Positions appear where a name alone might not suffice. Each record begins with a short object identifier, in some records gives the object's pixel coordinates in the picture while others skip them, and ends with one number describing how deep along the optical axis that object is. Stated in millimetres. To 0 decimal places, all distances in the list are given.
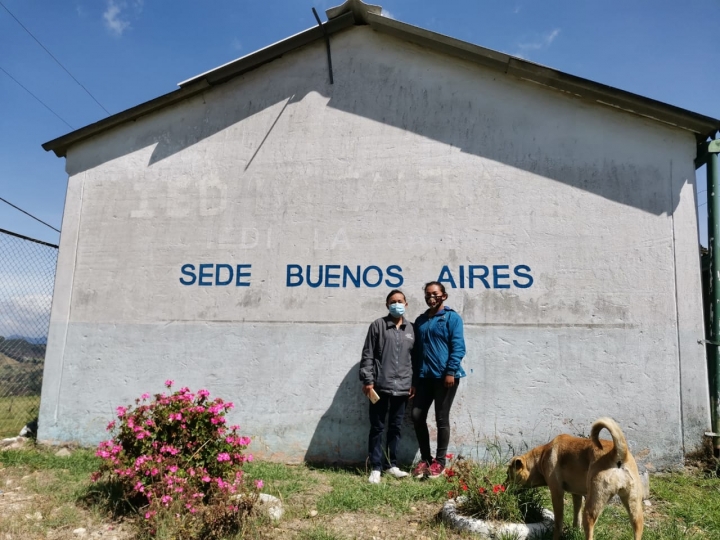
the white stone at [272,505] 4078
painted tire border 3605
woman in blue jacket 5211
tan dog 3178
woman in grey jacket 5320
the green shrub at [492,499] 3756
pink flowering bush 3771
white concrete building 5500
